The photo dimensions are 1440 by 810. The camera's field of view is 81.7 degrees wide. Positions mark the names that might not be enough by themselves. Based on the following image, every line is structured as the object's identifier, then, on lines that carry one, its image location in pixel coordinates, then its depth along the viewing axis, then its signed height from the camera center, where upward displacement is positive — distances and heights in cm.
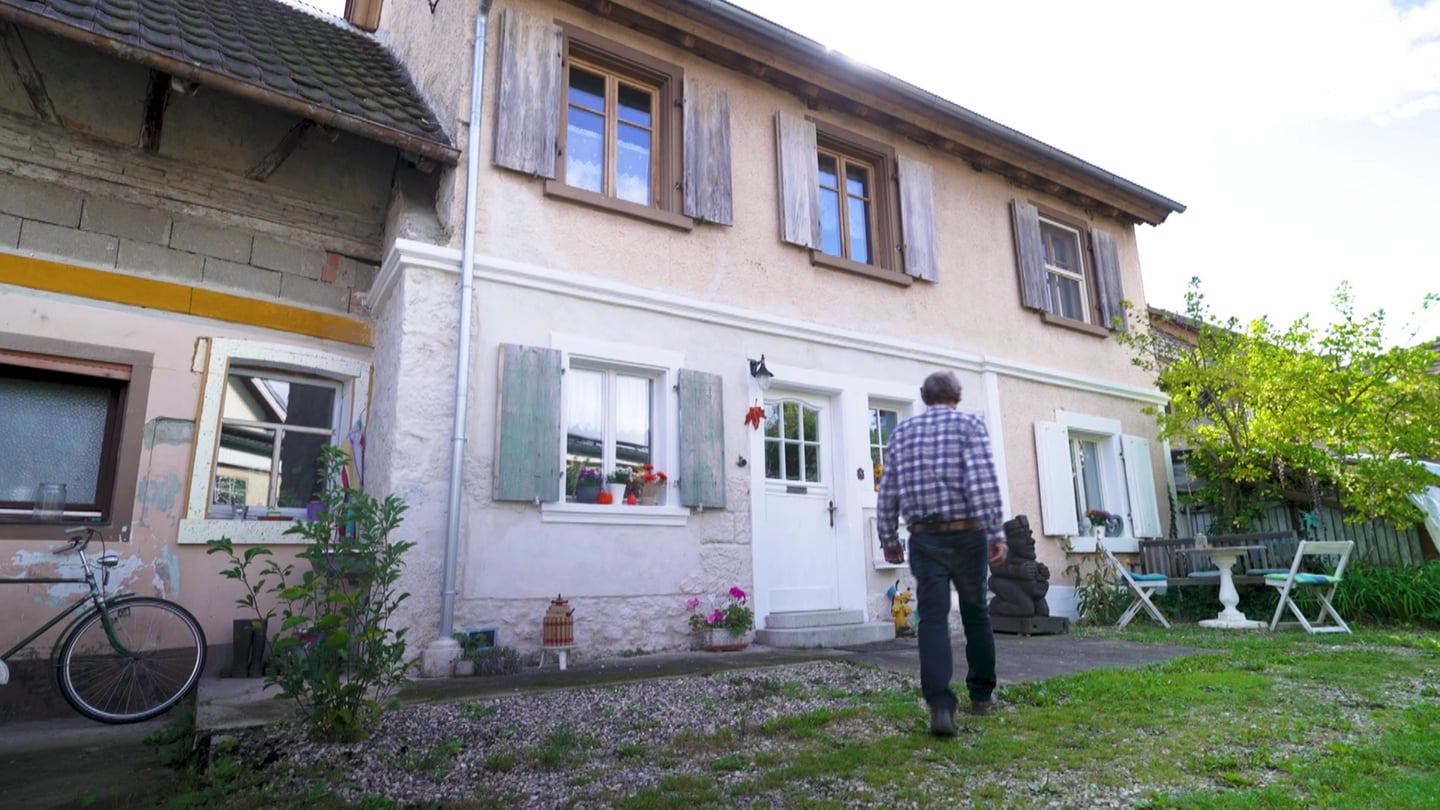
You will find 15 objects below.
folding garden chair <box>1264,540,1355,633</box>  722 -13
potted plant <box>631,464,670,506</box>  641 +70
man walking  360 +20
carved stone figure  743 -8
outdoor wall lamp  705 +166
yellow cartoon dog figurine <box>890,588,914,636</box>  723 -33
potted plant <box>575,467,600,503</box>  612 +66
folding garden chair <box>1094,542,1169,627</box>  805 -18
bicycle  480 -39
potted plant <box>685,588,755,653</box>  624 -36
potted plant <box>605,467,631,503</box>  625 +69
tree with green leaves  823 +155
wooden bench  812 +7
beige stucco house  568 +218
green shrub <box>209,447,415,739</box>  338 -20
